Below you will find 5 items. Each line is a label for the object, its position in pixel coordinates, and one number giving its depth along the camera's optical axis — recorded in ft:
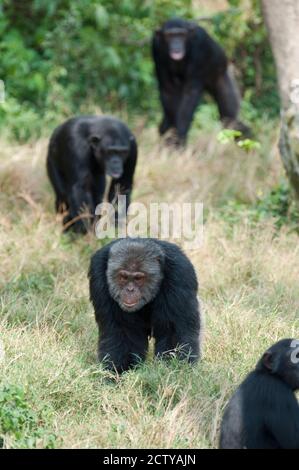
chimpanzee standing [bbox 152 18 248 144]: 85.76
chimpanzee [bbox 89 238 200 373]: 40.63
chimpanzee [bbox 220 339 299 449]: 31.83
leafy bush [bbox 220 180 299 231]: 61.62
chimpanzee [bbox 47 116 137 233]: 62.28
